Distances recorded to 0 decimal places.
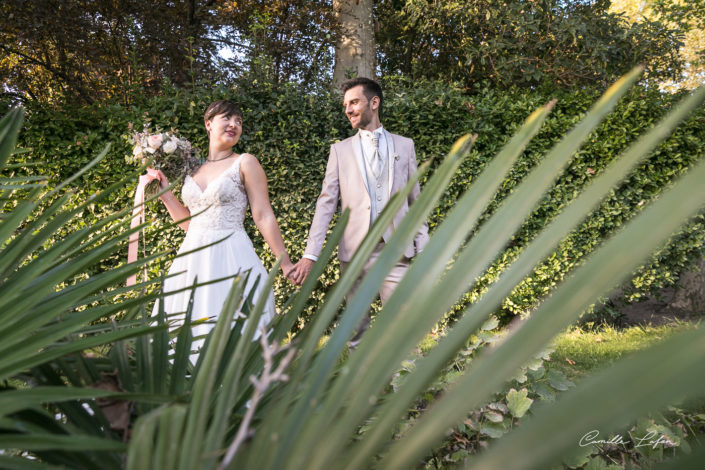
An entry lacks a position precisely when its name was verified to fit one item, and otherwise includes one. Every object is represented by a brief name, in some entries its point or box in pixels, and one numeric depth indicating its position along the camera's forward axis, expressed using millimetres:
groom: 3846
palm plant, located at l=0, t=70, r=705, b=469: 208
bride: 3436
